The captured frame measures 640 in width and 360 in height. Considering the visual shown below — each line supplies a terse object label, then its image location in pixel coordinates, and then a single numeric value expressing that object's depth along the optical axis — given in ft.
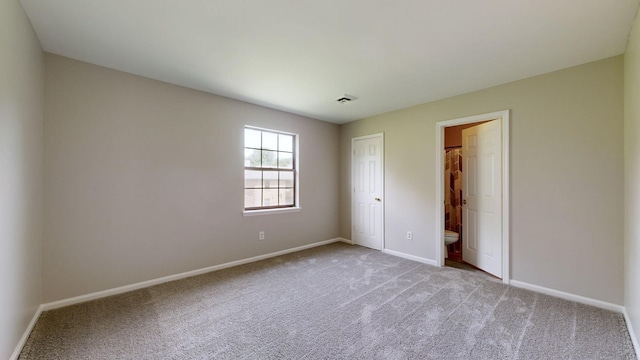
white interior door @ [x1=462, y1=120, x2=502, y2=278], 10.34
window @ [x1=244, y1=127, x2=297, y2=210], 12.72
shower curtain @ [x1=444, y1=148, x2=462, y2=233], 14.88
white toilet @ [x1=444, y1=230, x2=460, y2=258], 12.64
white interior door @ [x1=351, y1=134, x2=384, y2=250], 14.37
